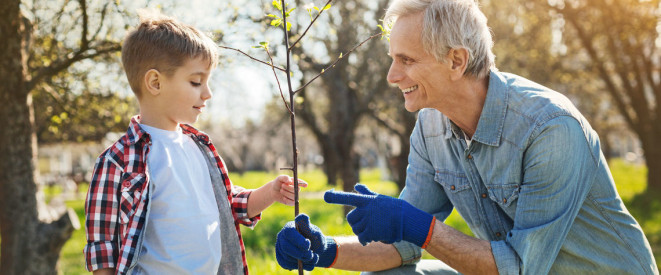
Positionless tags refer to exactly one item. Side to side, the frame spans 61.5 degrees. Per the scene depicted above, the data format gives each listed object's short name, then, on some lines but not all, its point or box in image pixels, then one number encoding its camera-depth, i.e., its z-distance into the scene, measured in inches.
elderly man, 80.4
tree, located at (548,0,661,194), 348.2
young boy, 73.5
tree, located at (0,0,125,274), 147.0
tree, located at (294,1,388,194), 314.7
